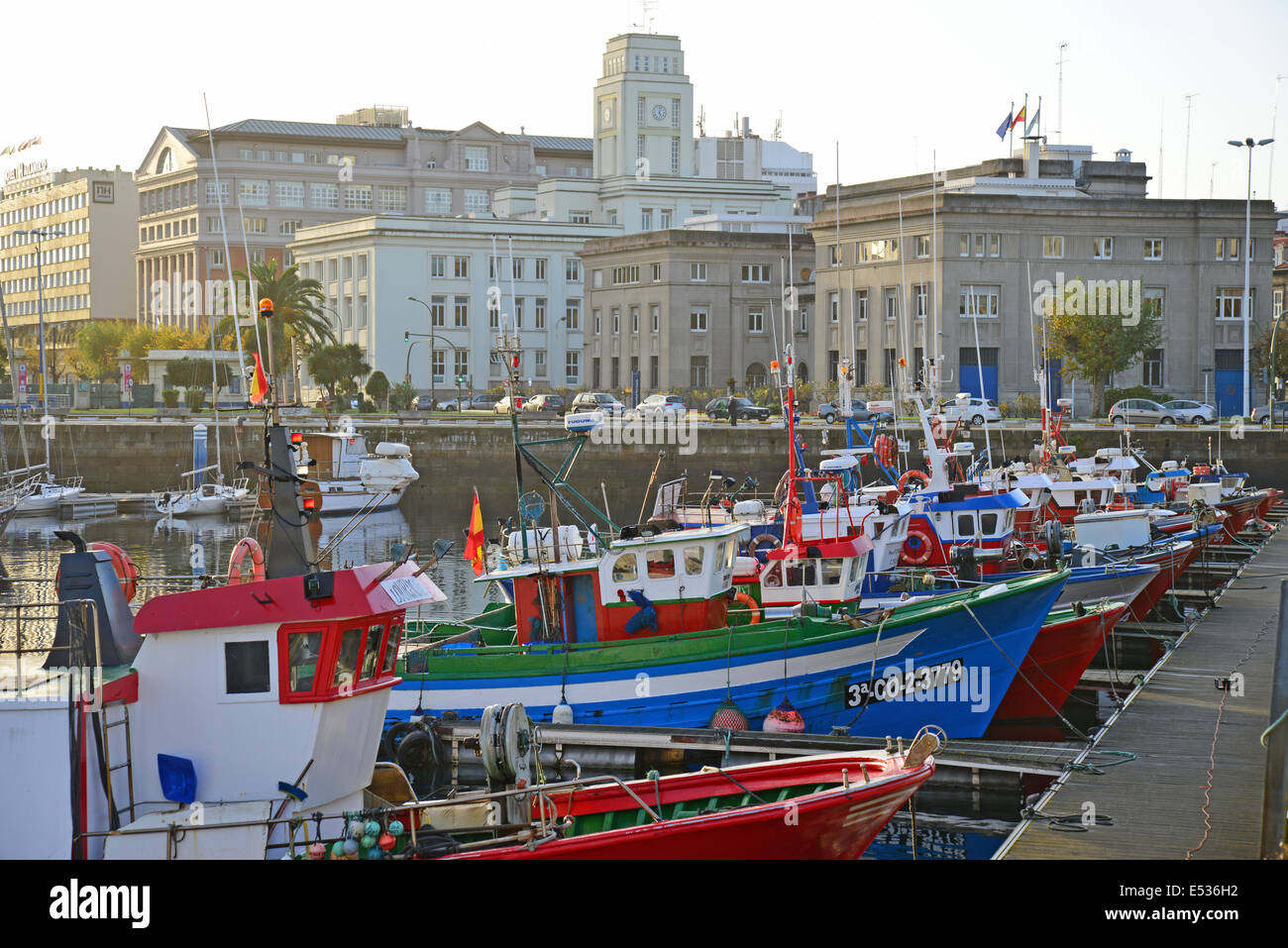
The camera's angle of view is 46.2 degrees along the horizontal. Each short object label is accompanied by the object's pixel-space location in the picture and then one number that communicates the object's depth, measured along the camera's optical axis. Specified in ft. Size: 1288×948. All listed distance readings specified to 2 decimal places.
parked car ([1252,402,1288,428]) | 194.45
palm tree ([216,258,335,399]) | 240.73
